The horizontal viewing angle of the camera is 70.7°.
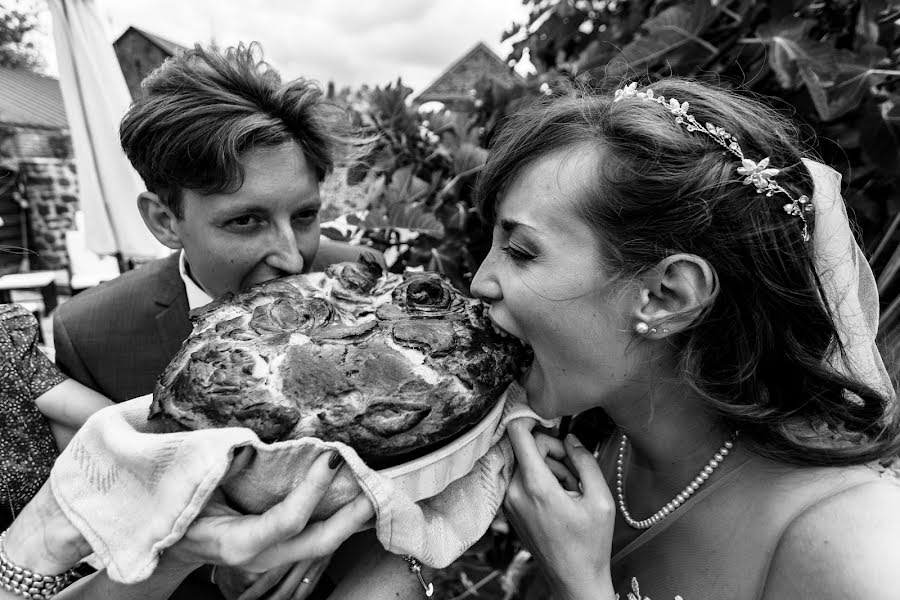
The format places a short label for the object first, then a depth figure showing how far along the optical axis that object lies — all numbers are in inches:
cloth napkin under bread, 12.6
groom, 20.9
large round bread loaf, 13.4
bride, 16.7
